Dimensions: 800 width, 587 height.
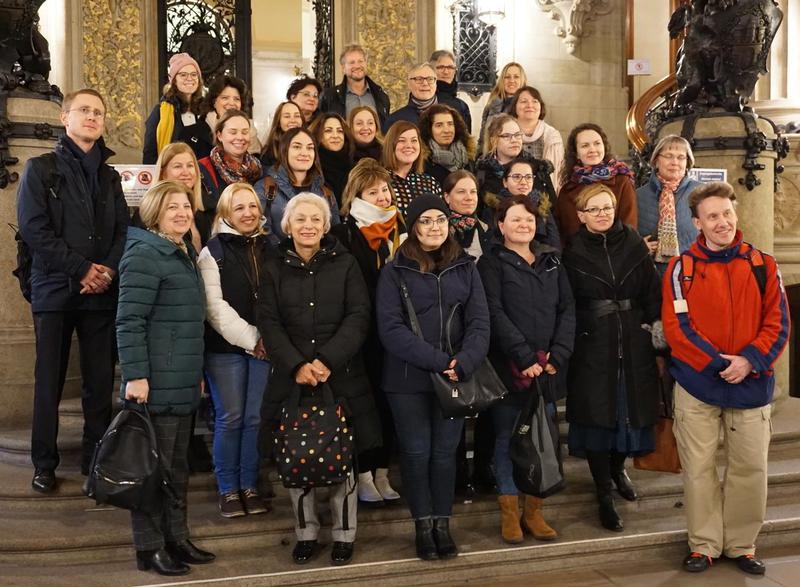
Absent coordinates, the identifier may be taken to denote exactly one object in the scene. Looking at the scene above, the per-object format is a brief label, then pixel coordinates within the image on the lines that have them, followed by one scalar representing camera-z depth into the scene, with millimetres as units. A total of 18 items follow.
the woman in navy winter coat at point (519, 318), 4355
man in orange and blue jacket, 4180
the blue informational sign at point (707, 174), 5613
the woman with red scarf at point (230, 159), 4758
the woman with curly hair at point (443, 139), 5188
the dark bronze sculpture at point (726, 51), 6301
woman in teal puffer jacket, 3859
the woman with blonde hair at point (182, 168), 4492
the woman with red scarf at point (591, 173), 5012
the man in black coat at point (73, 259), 4406
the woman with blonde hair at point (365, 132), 5215
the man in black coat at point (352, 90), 6145
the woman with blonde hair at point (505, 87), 6305
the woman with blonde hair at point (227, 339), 4301
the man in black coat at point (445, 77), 6441
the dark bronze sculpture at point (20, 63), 5535
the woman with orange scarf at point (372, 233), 4480
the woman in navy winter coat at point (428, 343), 4145
